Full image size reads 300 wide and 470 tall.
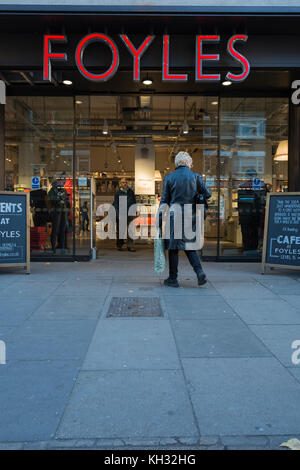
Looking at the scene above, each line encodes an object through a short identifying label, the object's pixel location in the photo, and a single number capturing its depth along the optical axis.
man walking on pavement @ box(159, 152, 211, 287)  6.29
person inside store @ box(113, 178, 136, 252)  11.90
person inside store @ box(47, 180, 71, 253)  9.62
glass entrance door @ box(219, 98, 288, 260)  9.42
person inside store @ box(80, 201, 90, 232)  9.68
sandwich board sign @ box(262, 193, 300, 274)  7.25
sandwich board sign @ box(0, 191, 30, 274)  7.29
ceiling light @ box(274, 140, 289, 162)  9.52
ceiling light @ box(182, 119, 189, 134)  14.96
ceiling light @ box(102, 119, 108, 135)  15.97
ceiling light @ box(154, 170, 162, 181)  21.78
